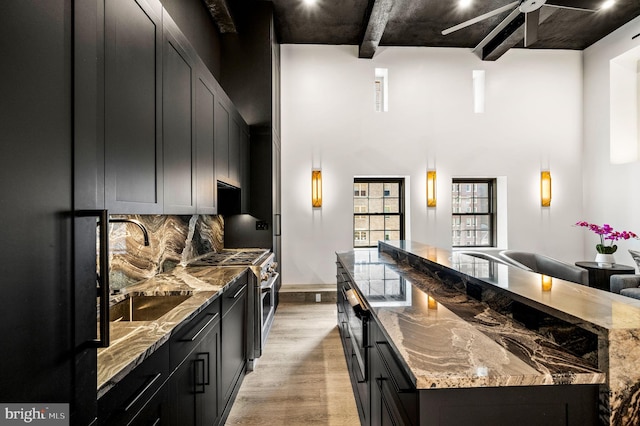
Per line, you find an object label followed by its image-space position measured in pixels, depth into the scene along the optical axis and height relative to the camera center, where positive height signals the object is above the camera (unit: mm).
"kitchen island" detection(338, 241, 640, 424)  903 -471
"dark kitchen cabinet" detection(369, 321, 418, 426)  1003 -665
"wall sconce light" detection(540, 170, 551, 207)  5504 +445
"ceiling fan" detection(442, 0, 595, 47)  3168 +2136
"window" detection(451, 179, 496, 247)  5789 +10
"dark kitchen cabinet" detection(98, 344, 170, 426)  917 -597
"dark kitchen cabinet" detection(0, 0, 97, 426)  547 -9
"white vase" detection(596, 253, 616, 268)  4496 -689
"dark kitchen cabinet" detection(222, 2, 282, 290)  4270 +1623
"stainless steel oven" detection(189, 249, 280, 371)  2734 -720
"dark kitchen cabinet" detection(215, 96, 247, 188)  2904 +755
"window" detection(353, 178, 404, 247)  5703 +56
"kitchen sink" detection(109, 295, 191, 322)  1819 -549
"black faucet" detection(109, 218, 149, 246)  1352 -75
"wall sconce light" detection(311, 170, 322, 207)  5254 +446
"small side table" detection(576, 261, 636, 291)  4258 -829
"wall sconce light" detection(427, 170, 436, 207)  5418 +467
